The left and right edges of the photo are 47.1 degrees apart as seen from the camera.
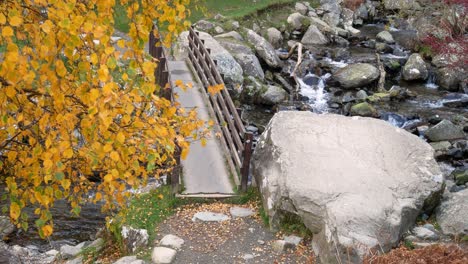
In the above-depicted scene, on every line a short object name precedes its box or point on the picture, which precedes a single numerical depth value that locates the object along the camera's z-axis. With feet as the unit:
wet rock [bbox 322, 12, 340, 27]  100.17
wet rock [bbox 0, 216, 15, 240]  40.22
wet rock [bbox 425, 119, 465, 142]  59.31
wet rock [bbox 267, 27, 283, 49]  88.07
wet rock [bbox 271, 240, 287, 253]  30.35
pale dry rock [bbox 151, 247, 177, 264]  29.48
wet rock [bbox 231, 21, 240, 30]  85.22
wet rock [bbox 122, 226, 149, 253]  31.22
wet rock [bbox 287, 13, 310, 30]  95.81
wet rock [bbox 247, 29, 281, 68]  77.20
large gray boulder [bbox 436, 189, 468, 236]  30.89
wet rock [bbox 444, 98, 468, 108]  69.67
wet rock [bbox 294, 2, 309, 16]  102.94
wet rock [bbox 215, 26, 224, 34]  82.79
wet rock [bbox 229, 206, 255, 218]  33.99
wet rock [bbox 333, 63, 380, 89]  73.87
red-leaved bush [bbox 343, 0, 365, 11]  106.93
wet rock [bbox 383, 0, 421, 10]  107.76
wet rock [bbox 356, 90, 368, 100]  69.92
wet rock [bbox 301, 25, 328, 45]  91.30
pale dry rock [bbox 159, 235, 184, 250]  30.77
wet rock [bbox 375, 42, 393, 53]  87.97
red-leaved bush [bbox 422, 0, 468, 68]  67.92
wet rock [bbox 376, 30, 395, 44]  92.32
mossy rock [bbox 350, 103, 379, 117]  65.67
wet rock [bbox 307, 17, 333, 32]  95.15
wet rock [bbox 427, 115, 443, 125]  64.28
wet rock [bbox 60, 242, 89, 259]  36.65
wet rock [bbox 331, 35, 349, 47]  92.73
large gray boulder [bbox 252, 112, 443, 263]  28.37
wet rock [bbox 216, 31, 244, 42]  78.92
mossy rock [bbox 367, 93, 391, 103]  69.77
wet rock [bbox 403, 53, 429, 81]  76.89
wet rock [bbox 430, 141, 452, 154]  55.88
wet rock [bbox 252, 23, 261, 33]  89.16
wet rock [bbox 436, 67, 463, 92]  74.29
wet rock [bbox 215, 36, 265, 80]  71.05
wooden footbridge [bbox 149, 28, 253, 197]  35.83
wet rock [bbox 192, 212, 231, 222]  33.35
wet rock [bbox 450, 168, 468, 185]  46.11
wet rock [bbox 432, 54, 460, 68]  71.12
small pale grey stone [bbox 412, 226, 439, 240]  30.45
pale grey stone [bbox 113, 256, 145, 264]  29.07
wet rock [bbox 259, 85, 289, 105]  67.56
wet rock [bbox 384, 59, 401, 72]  79.56
